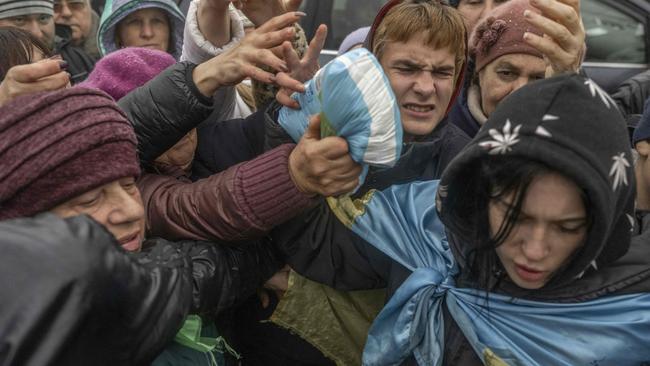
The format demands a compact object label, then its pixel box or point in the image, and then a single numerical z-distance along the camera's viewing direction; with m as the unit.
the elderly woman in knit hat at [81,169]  1.31
